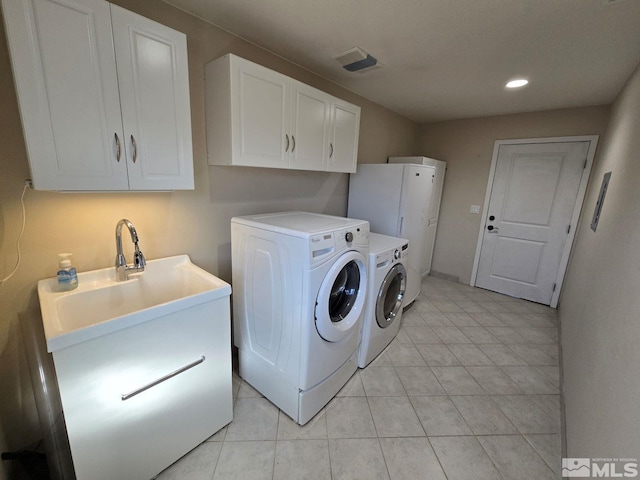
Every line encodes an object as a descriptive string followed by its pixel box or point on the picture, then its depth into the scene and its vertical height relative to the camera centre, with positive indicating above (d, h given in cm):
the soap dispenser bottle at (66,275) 125 -47
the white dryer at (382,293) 198 -82
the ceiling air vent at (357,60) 190 +97
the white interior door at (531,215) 309 -22
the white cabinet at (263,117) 156 +44
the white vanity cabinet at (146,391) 101 -93
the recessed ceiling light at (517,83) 226 +98
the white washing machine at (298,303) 147 -72
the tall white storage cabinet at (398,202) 264 -11
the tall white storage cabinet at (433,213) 373 -28
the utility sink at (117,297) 100 -57
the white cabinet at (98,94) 98 +34
